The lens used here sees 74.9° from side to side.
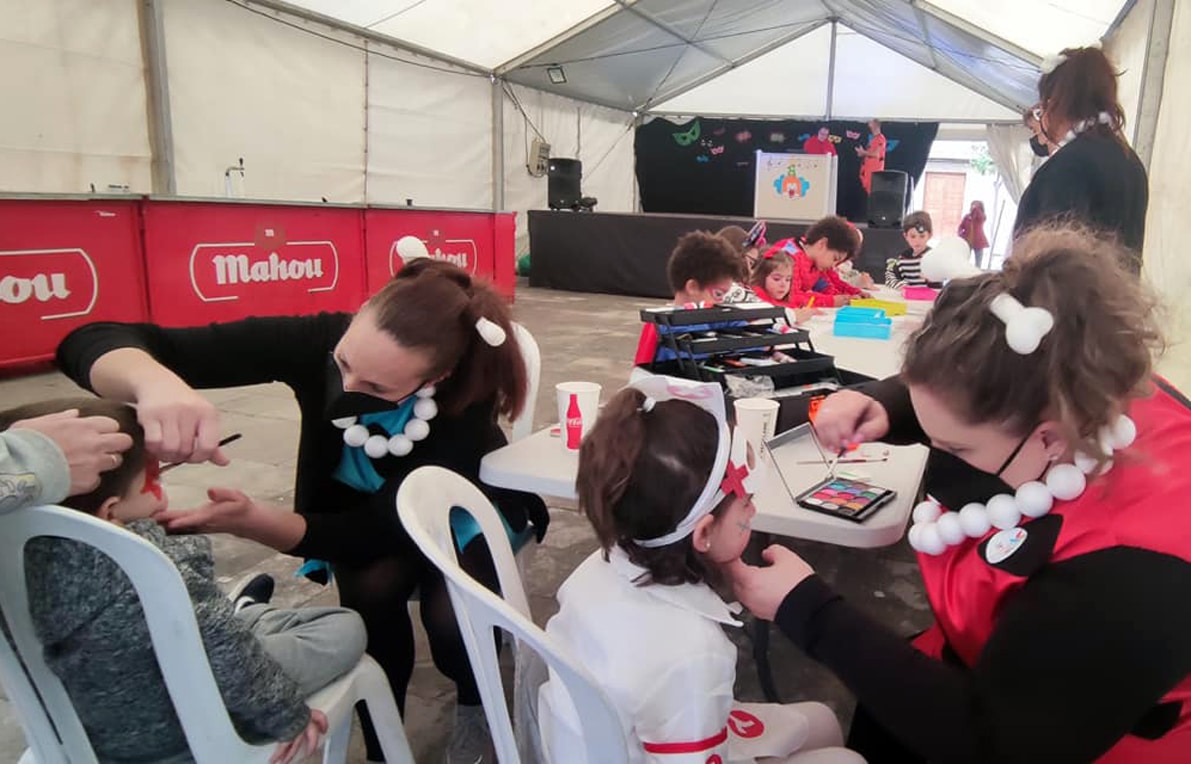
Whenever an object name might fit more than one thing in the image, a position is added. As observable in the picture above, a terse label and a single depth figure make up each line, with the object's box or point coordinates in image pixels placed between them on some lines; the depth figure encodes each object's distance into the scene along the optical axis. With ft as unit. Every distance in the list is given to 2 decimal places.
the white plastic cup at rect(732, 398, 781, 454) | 4.85
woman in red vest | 2.40
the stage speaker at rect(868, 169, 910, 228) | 30.32
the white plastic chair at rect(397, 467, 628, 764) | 2.72
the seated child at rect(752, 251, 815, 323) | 12.16
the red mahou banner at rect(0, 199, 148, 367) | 14.19
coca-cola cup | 5.26
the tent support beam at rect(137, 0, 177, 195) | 20.66
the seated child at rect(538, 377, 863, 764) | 3.20
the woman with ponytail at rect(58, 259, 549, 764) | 4.73
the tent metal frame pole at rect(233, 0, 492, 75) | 24.42
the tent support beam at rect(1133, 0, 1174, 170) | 14.15
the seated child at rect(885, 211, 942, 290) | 19.04
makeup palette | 4.14
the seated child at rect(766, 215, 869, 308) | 14.26
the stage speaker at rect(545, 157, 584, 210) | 36.83
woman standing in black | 7.95
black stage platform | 32.14
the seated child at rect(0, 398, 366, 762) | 3.05
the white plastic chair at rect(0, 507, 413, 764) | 2.84
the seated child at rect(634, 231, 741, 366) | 9.84
